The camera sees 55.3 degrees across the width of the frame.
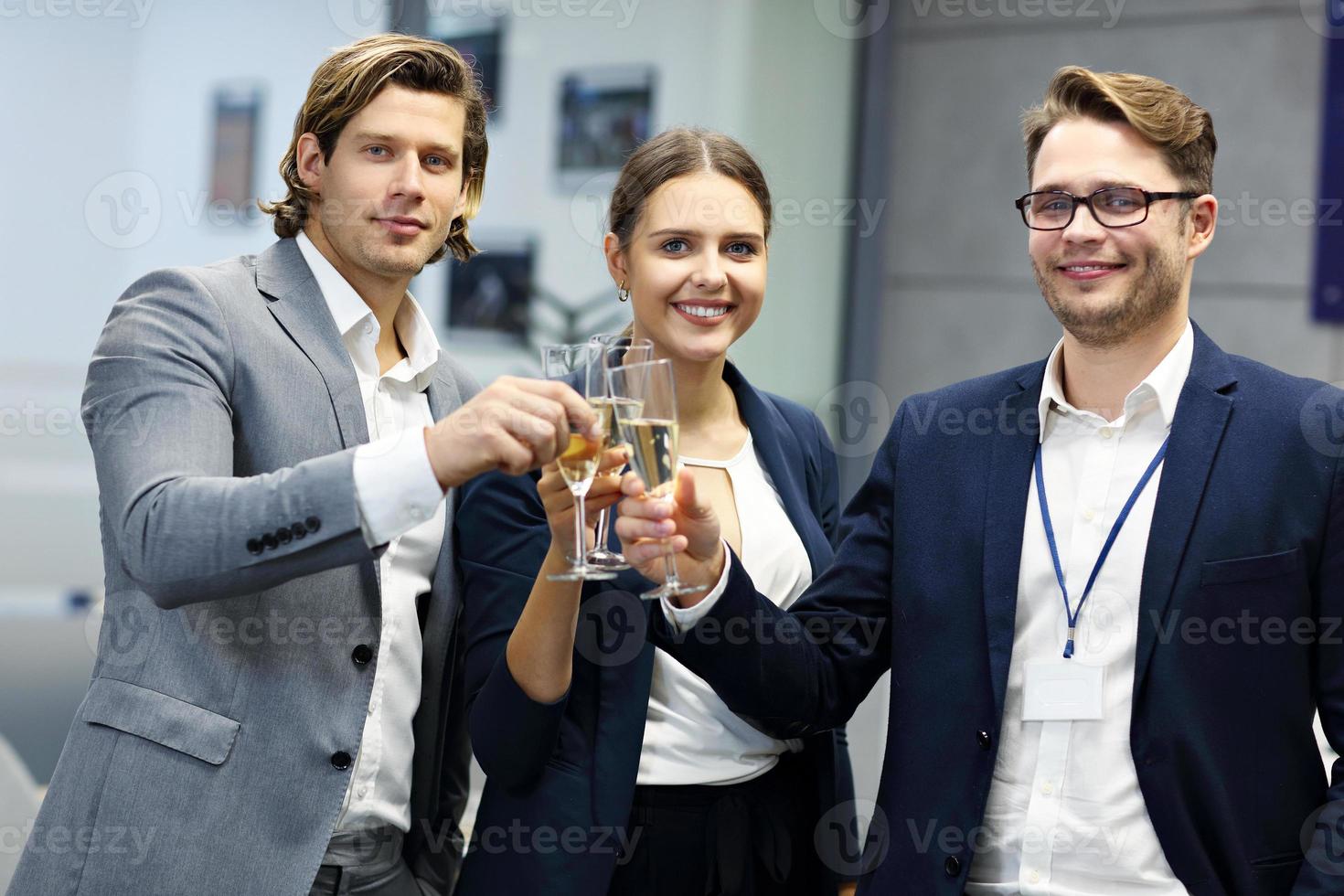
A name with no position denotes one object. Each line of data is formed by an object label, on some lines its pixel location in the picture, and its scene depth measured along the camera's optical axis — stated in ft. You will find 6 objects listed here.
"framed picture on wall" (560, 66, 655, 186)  14.05
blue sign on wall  15.99
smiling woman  6.28
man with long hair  5.04
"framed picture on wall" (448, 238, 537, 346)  12.89
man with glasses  5.65
